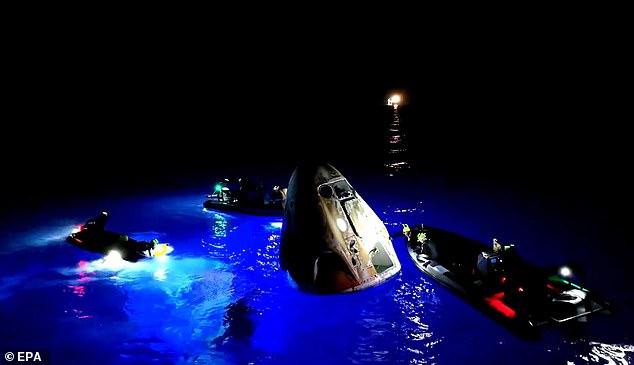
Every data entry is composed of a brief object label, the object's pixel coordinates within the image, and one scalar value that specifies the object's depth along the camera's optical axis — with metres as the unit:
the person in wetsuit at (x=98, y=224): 15.31
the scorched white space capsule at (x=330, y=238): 10.37
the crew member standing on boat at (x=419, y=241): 12.38
